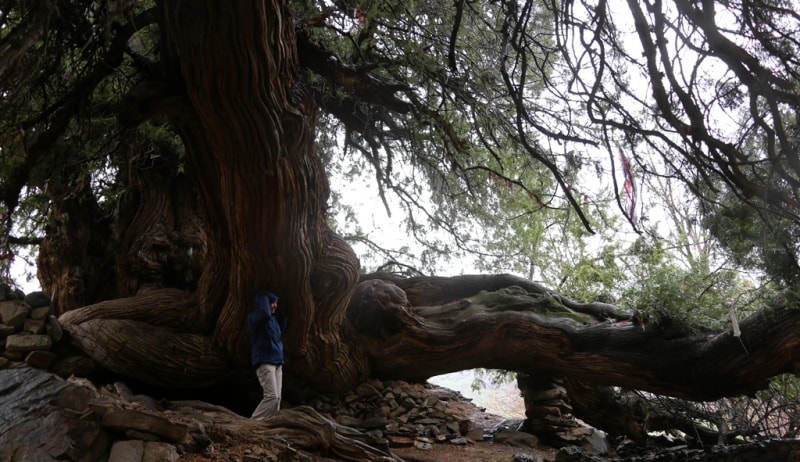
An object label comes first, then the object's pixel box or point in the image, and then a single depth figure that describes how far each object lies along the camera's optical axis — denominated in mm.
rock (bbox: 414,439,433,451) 6129
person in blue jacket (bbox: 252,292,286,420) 5477
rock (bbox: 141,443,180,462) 3691
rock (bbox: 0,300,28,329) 5195
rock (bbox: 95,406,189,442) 3771
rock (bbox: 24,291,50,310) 5398
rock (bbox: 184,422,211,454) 4038
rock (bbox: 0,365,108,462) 3537
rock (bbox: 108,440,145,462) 3627
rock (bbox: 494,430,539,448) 6566
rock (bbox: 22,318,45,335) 5336
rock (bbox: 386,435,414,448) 6132
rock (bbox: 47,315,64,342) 5484
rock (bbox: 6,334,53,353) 5097
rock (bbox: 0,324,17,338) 5150
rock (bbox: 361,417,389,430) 6457
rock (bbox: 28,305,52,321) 5387
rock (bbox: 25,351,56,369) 5207
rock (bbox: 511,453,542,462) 5863
